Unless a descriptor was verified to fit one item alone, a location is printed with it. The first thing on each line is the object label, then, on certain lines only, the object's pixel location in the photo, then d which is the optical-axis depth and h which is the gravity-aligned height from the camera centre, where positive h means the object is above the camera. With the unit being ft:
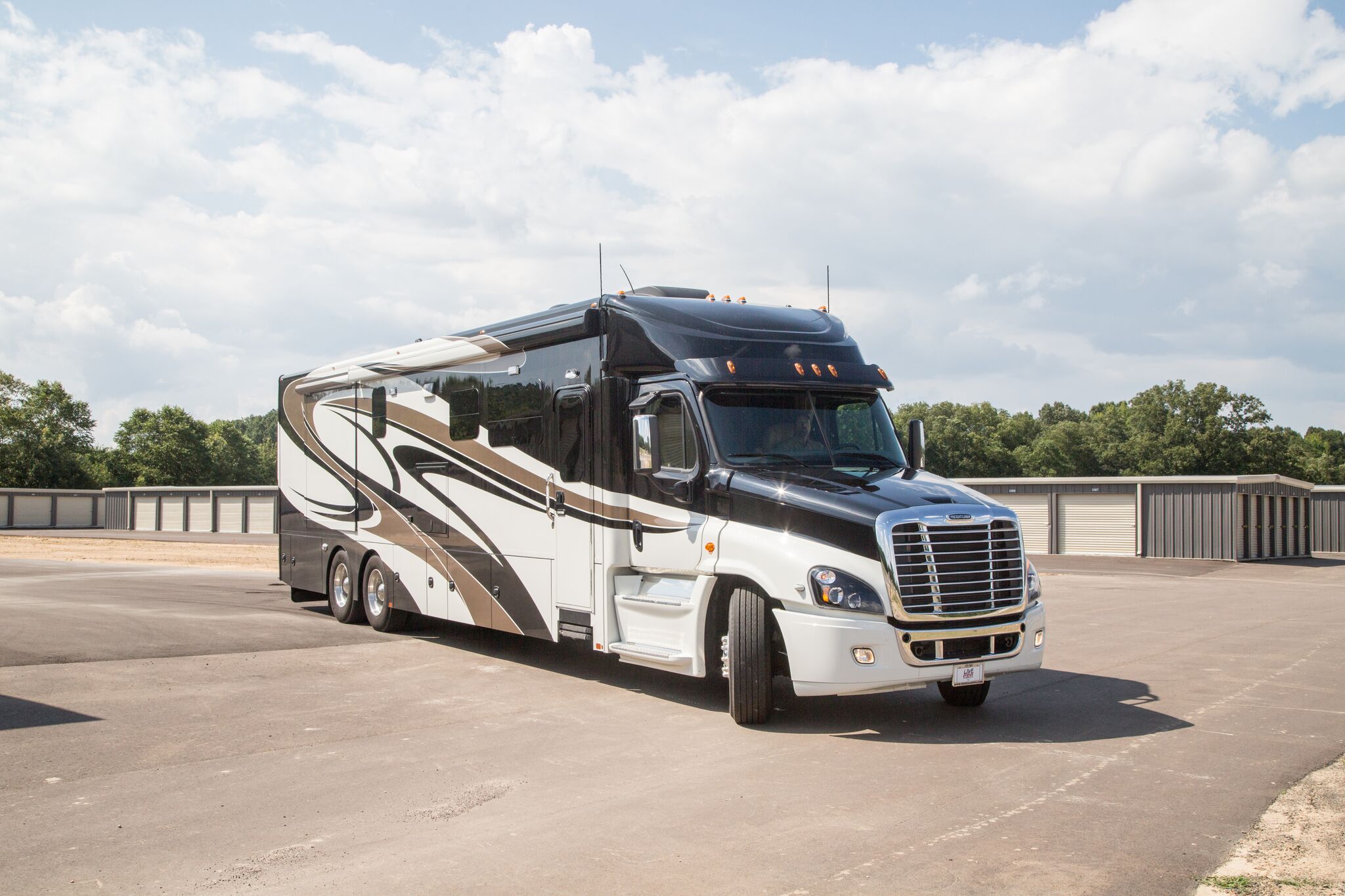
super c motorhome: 27.14 -0.46
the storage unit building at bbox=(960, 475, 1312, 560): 130.21 -2.22
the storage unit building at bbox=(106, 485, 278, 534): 225.76 -4.24
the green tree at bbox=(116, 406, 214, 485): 333.42 +12.51
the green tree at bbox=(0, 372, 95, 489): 312.29 +15.26
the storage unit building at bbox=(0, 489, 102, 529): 272.31 -5.00
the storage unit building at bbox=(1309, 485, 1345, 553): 191.93 -3.71
